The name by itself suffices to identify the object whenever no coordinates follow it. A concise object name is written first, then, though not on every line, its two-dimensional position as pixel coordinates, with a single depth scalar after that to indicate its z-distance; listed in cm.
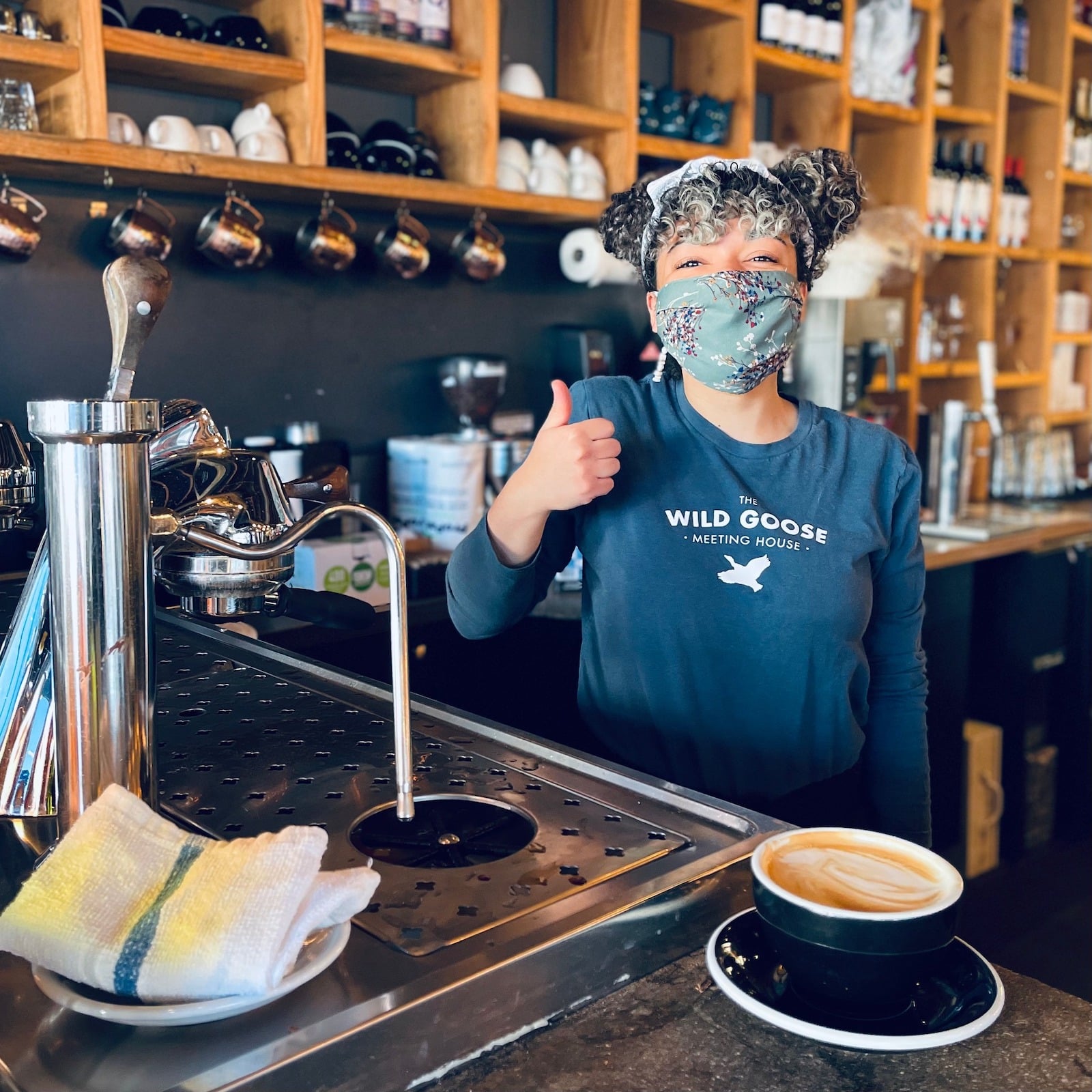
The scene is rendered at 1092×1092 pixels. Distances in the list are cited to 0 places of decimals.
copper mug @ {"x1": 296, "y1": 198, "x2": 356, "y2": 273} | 240
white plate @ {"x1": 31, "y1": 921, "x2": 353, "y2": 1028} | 63
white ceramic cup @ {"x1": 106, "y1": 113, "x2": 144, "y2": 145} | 205
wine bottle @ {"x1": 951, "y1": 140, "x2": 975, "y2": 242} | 366
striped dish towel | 63
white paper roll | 280
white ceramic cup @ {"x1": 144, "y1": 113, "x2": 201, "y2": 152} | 208
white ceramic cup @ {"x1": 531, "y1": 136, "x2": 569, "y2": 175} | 262
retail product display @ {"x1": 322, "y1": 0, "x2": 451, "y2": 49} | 232
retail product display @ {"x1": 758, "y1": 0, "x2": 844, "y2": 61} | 302
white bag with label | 259
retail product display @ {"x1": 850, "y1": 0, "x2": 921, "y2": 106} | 333
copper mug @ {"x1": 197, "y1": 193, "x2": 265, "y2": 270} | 226
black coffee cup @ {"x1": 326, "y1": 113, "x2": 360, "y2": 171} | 237
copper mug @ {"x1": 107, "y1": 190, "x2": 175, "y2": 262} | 217
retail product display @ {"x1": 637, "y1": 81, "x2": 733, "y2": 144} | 288
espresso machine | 73
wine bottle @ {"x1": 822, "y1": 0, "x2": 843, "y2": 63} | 316
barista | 135
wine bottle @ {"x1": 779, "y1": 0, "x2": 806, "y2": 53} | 304
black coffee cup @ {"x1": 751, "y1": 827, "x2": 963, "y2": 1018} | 65
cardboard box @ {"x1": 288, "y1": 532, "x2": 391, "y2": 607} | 227
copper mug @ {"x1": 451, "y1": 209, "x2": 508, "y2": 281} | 265
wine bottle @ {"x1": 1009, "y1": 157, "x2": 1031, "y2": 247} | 396
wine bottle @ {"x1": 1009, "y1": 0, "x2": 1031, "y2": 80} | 388
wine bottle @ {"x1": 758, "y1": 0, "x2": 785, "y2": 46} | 301
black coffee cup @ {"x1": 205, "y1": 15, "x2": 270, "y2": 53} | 217
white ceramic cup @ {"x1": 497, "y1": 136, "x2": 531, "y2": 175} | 256
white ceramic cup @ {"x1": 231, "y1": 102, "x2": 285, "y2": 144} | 218
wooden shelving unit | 201
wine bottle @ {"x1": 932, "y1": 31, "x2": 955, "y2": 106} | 363
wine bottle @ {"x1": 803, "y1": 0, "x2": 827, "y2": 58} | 310
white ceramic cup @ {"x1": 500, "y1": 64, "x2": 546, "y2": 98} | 257
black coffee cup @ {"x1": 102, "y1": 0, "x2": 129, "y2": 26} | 204
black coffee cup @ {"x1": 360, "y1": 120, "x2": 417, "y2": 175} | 242
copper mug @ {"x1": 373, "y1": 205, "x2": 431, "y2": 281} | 252
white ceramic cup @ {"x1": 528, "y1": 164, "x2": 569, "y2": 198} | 260
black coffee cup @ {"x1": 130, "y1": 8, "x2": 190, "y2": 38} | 210
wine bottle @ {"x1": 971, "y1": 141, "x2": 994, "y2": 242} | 372
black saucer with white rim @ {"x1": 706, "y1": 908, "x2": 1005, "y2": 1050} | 65
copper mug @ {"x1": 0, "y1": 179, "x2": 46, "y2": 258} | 203
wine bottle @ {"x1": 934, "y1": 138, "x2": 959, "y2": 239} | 362
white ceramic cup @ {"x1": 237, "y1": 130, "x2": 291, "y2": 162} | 217
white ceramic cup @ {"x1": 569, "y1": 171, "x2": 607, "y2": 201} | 265
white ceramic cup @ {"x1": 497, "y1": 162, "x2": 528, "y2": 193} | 253
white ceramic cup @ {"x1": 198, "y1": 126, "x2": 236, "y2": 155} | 216
